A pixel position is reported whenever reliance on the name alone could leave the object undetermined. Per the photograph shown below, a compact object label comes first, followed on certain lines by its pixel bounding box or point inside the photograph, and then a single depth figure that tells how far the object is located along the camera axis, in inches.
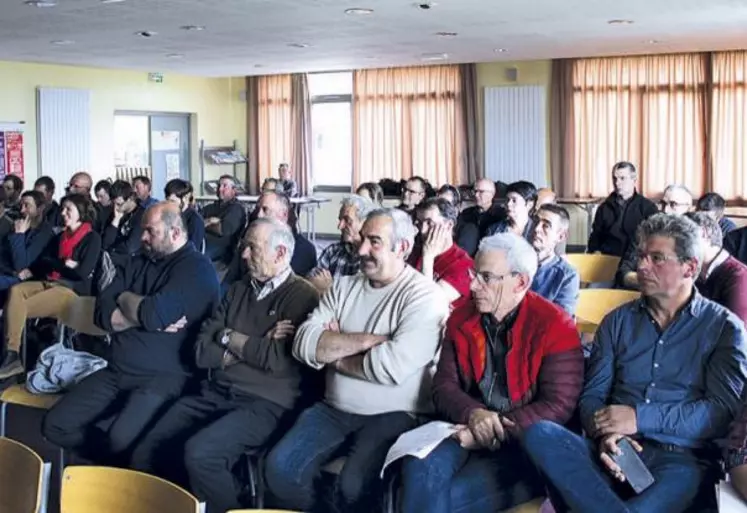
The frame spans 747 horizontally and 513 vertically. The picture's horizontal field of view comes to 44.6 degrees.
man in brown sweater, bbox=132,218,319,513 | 137.3
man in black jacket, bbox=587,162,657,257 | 291.3
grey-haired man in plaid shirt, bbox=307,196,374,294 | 193.6
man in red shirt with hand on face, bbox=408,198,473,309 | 166.4
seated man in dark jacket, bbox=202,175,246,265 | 297.0
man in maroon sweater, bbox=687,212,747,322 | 152.7
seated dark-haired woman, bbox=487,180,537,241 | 232.1
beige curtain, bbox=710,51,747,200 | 456.1
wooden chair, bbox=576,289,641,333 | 169.6
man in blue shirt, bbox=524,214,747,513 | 110.2
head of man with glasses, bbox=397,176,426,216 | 313.0
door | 577.9
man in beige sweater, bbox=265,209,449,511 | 127.7
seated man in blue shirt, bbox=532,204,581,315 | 165.5
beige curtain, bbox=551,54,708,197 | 470.3
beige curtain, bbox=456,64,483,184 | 525.7
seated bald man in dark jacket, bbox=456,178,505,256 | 254.7
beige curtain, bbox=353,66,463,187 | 535.5
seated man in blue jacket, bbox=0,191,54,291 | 264.7
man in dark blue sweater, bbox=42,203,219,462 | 156.2
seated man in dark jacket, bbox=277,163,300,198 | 538.0
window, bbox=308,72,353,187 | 581.6
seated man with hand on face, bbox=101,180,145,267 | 289.9
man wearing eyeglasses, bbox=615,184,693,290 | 216.8
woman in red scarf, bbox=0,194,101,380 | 218.5
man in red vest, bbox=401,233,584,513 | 114.9
